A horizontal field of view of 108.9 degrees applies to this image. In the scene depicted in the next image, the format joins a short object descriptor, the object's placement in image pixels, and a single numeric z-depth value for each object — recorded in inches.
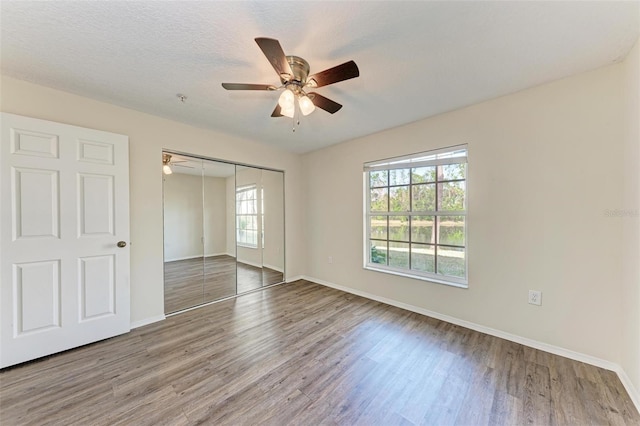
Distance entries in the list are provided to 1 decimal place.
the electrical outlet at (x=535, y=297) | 83.3
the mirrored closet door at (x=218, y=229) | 115.8
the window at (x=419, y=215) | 105.6
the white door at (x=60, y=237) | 74.5
